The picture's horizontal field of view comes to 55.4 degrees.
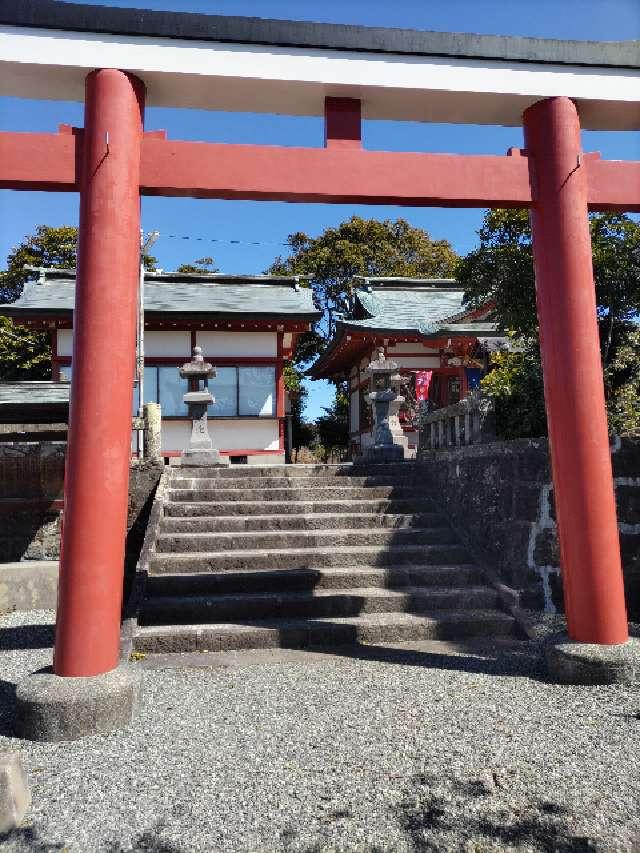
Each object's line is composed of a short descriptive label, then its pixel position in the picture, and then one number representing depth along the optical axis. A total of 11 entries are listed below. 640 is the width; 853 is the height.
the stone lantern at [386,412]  9.48
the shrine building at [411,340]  15.59
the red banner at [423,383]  16.45
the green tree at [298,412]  25.91
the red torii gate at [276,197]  3.54
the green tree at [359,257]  27.19
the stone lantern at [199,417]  8.98
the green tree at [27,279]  19.52
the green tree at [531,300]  6.79
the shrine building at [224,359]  14.42
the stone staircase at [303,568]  5.11
